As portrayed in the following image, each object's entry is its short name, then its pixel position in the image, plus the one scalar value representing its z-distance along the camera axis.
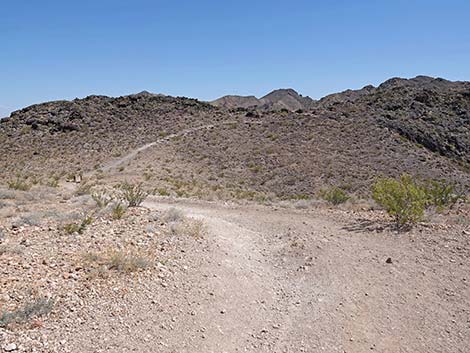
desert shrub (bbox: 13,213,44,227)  9.82
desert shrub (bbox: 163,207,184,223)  11.02
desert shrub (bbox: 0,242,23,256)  7.59
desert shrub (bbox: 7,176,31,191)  17.17
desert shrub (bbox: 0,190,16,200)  13.95
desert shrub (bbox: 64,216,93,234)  9.21
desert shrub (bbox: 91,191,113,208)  12.27
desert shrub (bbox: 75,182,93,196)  16.28
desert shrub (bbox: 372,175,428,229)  11.00
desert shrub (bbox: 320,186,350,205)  16.70
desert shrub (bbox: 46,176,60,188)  20.46
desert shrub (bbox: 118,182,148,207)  12.99
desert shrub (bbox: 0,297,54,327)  5.25
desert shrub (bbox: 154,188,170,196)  19.69
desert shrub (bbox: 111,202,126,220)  10.96
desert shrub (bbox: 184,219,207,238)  9.73
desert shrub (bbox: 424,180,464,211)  13.54
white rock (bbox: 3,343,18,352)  4.74
